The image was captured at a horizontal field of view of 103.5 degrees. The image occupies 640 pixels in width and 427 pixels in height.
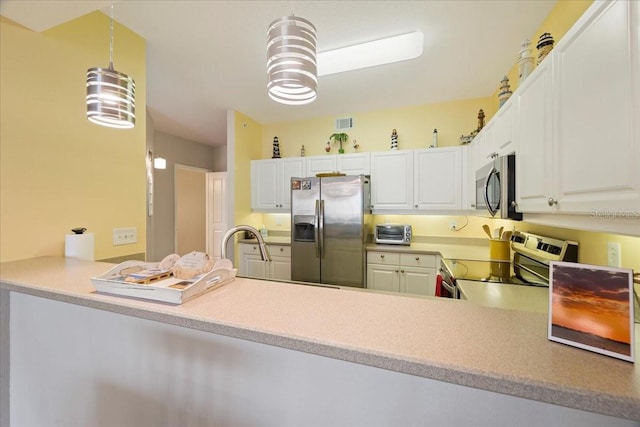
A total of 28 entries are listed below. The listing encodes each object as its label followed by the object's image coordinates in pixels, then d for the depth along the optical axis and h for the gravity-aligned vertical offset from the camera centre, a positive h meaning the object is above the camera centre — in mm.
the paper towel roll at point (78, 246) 1455 -204
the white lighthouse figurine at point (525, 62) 1523 +914
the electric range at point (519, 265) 1643 -452
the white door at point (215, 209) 5590 +42
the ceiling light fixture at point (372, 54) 2057 +1365
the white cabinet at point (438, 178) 3031 +407
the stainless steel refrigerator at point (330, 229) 3014 -218
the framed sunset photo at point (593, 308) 474 -196
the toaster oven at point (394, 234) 3259 -299
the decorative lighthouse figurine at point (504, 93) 1914 +923
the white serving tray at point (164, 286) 787 -252
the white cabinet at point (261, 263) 3504 -727
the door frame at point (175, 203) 4887 +155
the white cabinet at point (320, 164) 3560 +670
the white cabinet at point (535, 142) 1218 +371
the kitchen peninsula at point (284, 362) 498 -443
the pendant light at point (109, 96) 1135 +531
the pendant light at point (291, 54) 958 +608
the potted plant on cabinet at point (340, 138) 3681 +1083
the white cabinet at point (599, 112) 773 +357
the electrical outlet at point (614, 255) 1213 -212
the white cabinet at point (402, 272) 2877 -713
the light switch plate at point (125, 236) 1812 -185
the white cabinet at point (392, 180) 3229 +411
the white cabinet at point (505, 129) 1656 +595
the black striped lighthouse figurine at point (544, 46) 1349 +899
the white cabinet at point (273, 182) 3754 +451
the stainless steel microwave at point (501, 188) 1608 +158
